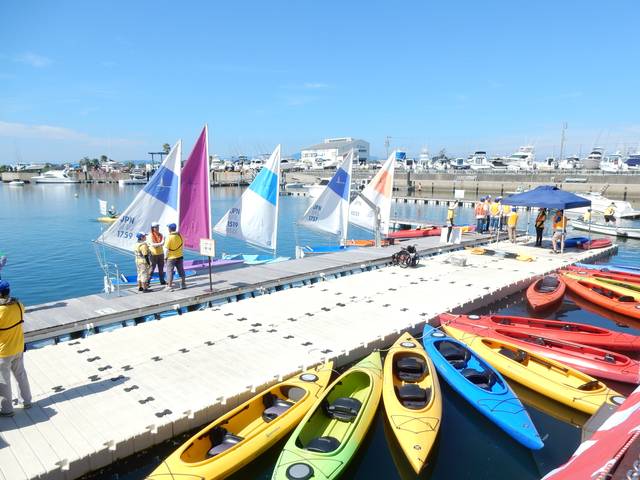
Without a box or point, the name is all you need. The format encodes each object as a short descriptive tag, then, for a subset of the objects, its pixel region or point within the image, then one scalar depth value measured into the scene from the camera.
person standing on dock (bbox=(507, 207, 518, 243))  25.07
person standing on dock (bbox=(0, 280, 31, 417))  7.20
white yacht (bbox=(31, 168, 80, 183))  118.88
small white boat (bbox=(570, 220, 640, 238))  32.44
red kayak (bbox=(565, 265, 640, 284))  18.35
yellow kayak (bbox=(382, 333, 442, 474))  7.40
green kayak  6.58
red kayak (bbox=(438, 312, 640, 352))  12.45
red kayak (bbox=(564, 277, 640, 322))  15.85
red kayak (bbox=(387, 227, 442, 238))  29.05
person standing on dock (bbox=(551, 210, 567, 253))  23.17
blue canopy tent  20.91
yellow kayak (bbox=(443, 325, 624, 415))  9.19
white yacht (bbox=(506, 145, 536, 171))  108.11
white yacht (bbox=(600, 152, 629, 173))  89.60
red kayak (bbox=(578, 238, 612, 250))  25.78
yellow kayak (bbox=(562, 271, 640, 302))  16.61
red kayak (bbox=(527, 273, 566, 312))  16.48
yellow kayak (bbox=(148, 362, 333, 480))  6.52
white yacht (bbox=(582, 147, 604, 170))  103.79
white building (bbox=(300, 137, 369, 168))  153.00
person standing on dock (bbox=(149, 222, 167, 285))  14.45
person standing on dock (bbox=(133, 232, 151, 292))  14.01
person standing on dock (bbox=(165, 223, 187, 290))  13.77
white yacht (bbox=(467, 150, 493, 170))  112.54
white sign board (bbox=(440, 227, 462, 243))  24.55
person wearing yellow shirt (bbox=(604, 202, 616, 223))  38.00
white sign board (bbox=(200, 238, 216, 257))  13.09
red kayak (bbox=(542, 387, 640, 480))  4.62
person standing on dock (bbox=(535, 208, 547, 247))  23.81
